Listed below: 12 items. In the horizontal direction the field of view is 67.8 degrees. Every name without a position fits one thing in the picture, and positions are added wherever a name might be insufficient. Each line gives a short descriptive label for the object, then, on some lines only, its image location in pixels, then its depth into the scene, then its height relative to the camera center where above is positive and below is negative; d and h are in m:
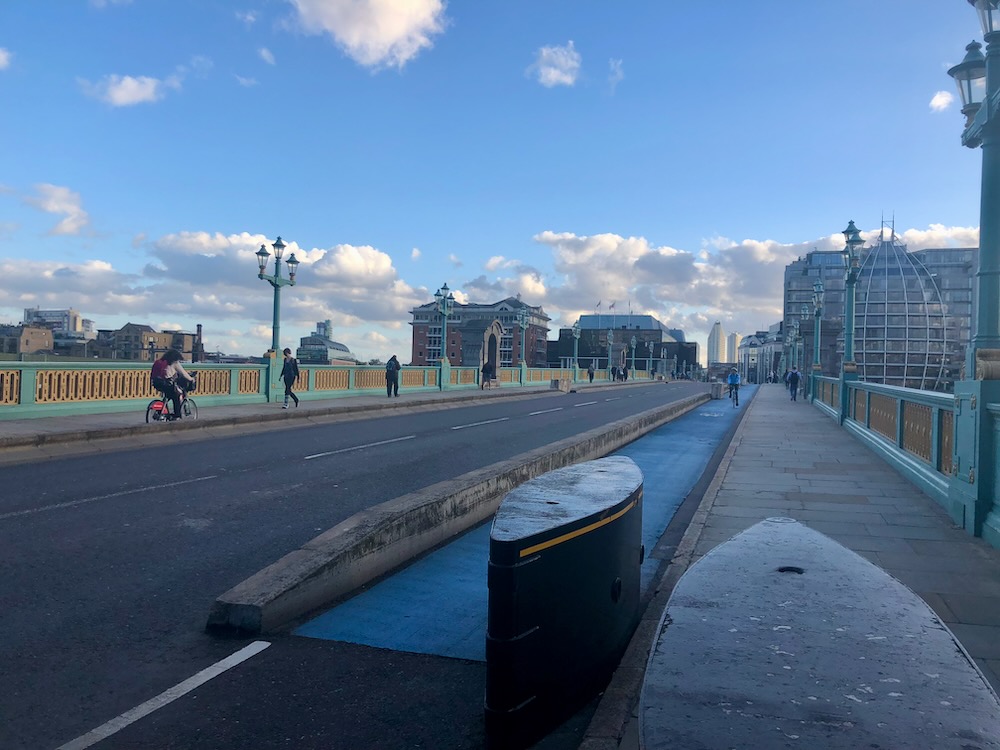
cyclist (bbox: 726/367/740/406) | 36.41 -0.83
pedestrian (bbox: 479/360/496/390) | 41.34 -0.76
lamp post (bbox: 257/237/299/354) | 23.27 +2.58
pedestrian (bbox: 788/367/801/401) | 44.01 -0.88
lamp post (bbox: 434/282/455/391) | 37.50 +2.48
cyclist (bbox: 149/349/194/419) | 16.66 -0.47
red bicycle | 16.83 -1.22
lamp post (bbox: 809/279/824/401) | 38.00 +2.79
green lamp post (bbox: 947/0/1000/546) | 7.40 +0.23
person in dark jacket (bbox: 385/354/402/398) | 29.23 -0.73
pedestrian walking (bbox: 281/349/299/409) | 22.00 -0.46
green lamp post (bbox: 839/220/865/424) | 21.98 +1.90
